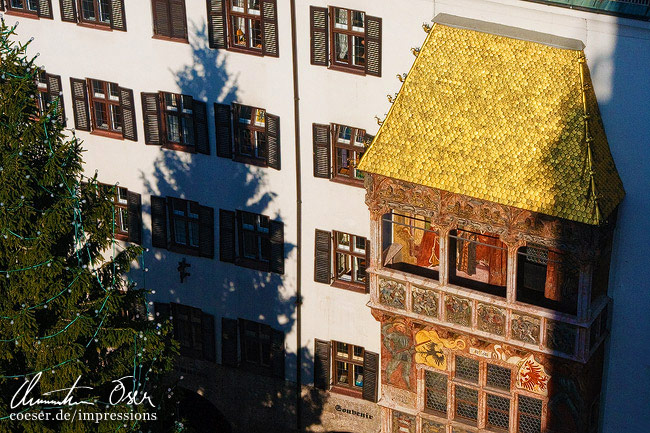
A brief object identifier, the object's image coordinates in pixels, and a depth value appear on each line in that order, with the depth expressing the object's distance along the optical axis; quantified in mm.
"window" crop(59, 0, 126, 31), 49812
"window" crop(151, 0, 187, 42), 48719
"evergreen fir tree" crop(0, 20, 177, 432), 38000
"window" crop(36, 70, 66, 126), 51625
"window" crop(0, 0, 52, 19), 50838
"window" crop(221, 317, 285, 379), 51688
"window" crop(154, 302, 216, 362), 52719
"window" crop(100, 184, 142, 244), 51969
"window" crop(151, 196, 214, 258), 51062
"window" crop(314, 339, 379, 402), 50062
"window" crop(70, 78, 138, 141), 50875
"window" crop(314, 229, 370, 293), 48938
